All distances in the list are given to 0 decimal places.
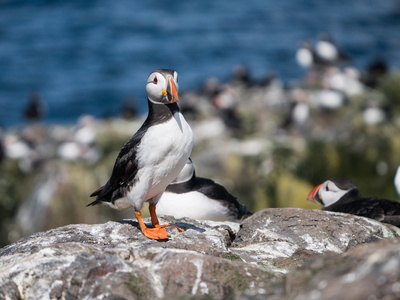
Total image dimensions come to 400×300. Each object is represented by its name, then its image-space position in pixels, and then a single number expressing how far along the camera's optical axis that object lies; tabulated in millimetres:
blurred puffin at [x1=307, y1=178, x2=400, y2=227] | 11852
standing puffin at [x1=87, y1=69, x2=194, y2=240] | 9805
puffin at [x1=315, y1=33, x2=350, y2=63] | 44562
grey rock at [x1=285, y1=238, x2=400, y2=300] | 5742
